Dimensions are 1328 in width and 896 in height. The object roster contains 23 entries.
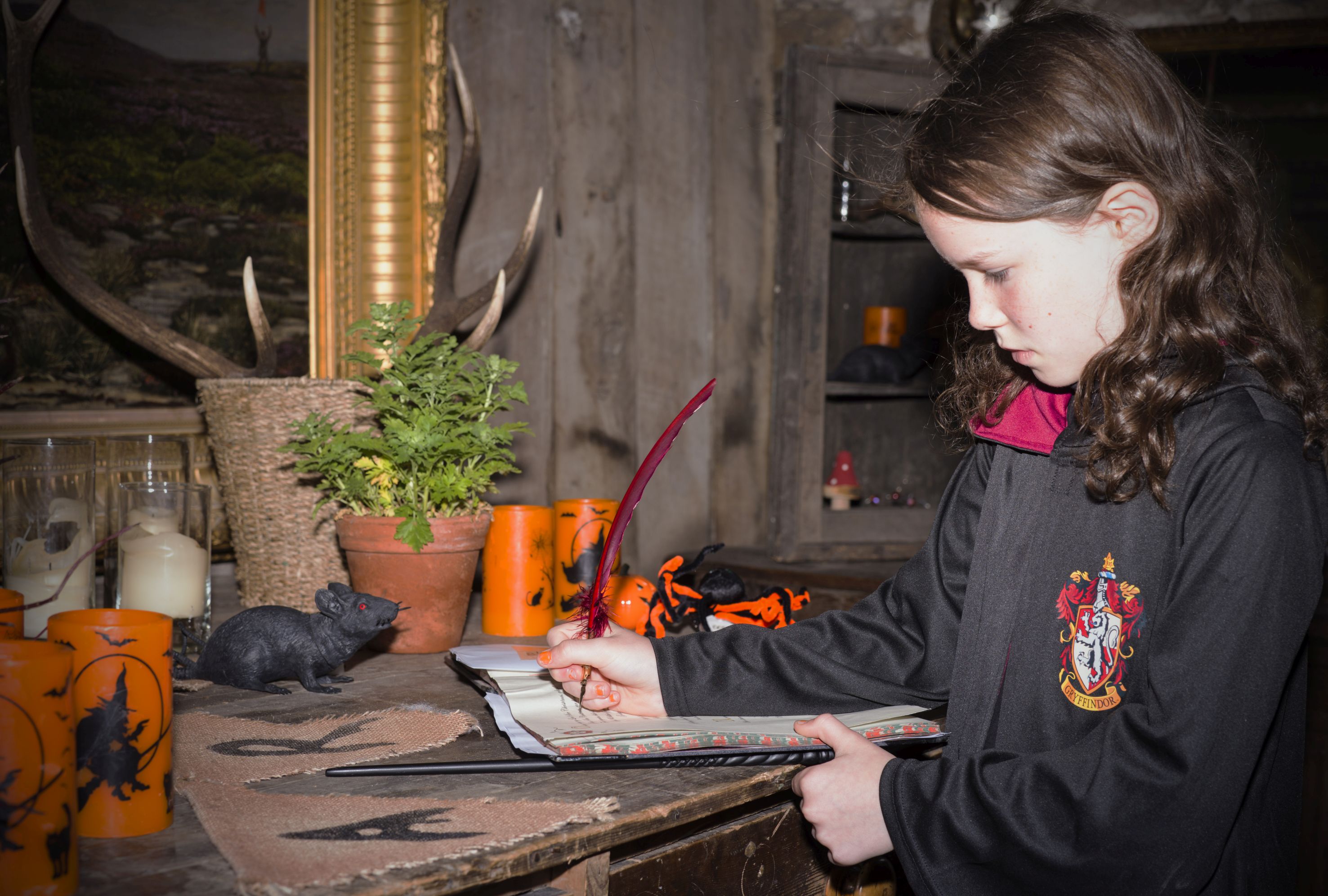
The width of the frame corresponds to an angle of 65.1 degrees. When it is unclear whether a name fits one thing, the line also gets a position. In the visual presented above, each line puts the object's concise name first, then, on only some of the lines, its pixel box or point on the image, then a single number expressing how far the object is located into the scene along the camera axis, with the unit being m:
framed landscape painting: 1.69
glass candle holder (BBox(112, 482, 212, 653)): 1.35
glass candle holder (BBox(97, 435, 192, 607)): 1.74
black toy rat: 1.24
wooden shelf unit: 2.53
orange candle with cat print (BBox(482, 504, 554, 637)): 1.60
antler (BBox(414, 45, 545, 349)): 1.88
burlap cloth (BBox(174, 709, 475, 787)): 0.97
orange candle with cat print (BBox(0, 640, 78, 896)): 0.69
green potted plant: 1.44
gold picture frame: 2.00
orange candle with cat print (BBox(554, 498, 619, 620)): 1.64
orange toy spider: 1.53
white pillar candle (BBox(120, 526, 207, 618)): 1.35
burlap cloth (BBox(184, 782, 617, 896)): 0.74
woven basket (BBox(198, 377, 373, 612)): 1.58
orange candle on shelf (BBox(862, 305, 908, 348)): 2.85
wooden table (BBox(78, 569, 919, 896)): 0.76
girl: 0.87
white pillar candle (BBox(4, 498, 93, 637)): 1.29
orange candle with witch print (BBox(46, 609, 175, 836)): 0.80
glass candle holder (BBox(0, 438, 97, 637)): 1.30
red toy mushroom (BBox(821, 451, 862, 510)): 2.78
